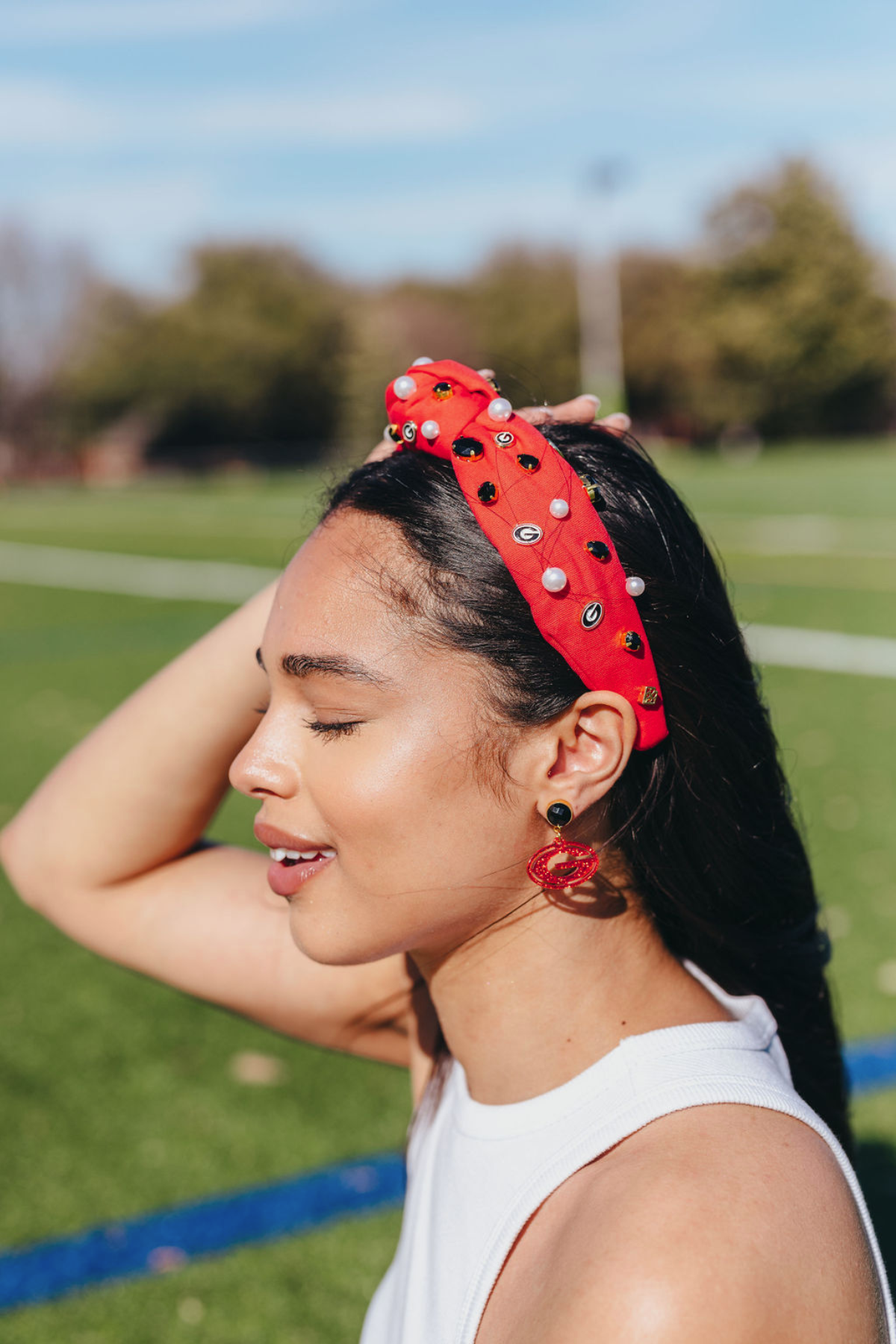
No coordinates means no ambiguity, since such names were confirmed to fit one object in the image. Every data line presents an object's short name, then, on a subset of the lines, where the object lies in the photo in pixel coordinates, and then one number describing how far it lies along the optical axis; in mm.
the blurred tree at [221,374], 59188
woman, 1363
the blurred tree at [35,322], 62500
